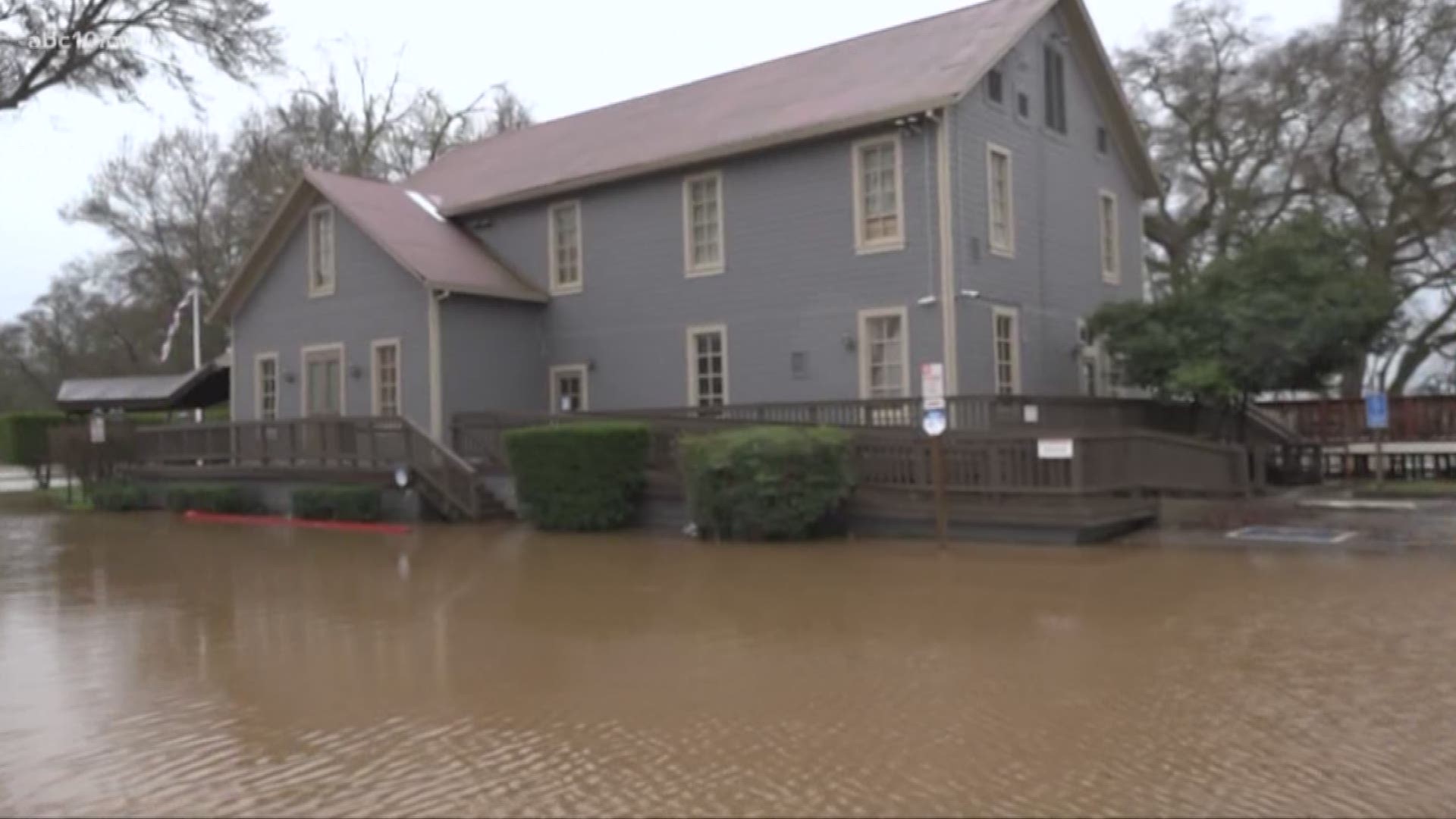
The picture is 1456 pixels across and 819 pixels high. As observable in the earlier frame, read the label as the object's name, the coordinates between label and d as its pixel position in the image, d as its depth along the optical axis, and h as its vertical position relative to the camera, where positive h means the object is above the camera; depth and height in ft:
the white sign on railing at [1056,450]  45.16 -1.14
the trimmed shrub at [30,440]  109.70 +0.80
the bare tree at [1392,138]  98.89 +23.53
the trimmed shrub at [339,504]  63.98 -3.45
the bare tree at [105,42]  76.95 +26.64
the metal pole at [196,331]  124.47 +11.80
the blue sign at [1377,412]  64.44 -0.08
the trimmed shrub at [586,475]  55.21 -1.94
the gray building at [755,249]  60.23 +10.44
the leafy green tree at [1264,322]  57.41 +4.51
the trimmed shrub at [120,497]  79.36 -3.44
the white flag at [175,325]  135.85 +13.75
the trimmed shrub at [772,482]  47.70 -2.20
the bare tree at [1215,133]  108.88 +26.27
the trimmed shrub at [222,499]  72.43 -3.44
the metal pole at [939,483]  45.96 -2.31
